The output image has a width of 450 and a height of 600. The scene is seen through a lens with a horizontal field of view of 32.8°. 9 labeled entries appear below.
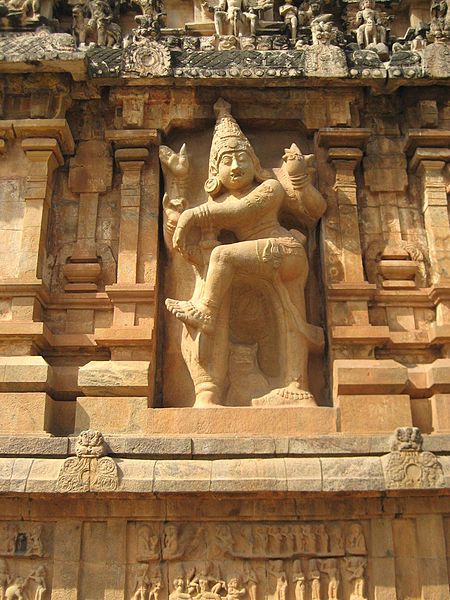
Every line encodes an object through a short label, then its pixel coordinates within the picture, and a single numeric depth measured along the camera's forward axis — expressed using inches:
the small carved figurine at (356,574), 288.7
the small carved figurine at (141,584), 288.0
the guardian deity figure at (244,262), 329.4
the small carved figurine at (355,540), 293.9
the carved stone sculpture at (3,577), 289.8
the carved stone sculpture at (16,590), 288.0
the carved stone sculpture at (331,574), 288.2
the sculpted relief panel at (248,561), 288.8
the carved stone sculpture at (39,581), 288.7
